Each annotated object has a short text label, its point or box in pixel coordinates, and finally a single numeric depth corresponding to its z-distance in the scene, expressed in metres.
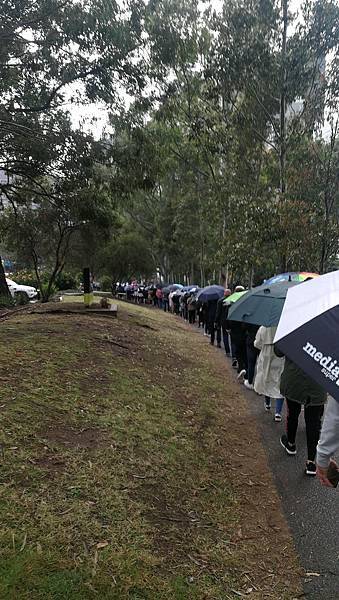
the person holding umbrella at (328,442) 3.10
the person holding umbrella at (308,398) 5.19
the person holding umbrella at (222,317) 12.40
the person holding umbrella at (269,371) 7.17
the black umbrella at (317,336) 2.48
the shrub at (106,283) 56.44
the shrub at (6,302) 17.52
